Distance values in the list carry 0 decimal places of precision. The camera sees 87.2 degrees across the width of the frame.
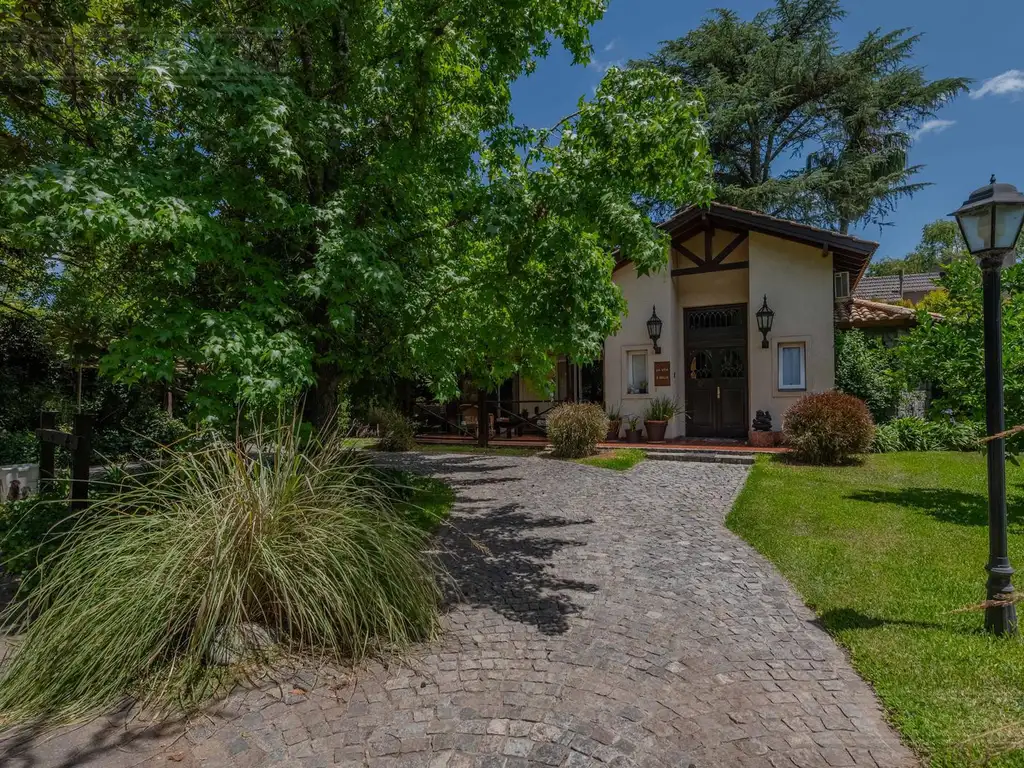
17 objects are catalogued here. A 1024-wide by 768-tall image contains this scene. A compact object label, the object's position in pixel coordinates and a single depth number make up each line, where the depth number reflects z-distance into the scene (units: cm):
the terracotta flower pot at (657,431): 1313
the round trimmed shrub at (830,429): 978
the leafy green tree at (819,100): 2078
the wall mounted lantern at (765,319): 1257
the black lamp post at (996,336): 348
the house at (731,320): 1227
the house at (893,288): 2377
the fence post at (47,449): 615
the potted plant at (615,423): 1389
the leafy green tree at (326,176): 392
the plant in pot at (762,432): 1241
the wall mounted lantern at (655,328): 1350
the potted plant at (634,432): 1364
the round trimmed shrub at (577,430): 1155
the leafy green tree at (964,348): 598
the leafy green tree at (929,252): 3838
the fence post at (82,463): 425
